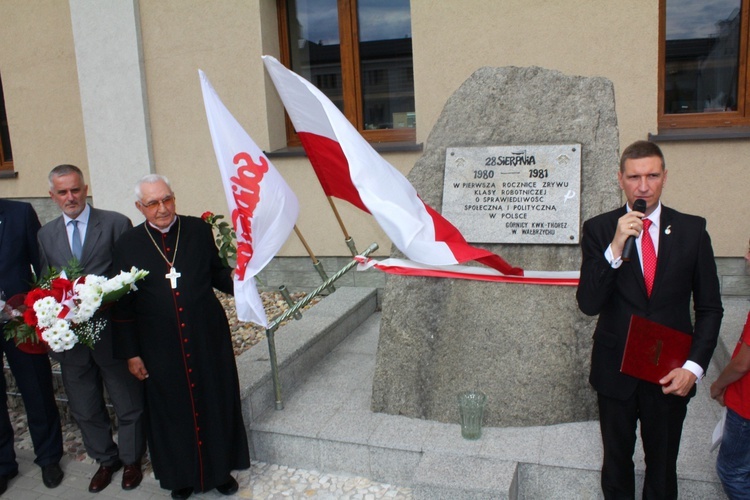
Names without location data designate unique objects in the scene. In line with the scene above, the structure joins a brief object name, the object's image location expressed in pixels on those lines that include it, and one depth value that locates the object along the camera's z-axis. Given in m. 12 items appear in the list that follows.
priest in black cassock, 3.51
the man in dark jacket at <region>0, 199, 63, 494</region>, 3.88
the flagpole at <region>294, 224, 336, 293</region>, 4.07
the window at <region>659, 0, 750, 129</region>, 6.38
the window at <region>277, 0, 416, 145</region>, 7.42
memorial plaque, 3.83
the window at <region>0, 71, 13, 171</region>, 9.90
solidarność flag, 3.49
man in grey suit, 3.85
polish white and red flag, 3.51
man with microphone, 2.50
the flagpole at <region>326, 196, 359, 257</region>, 4.03
